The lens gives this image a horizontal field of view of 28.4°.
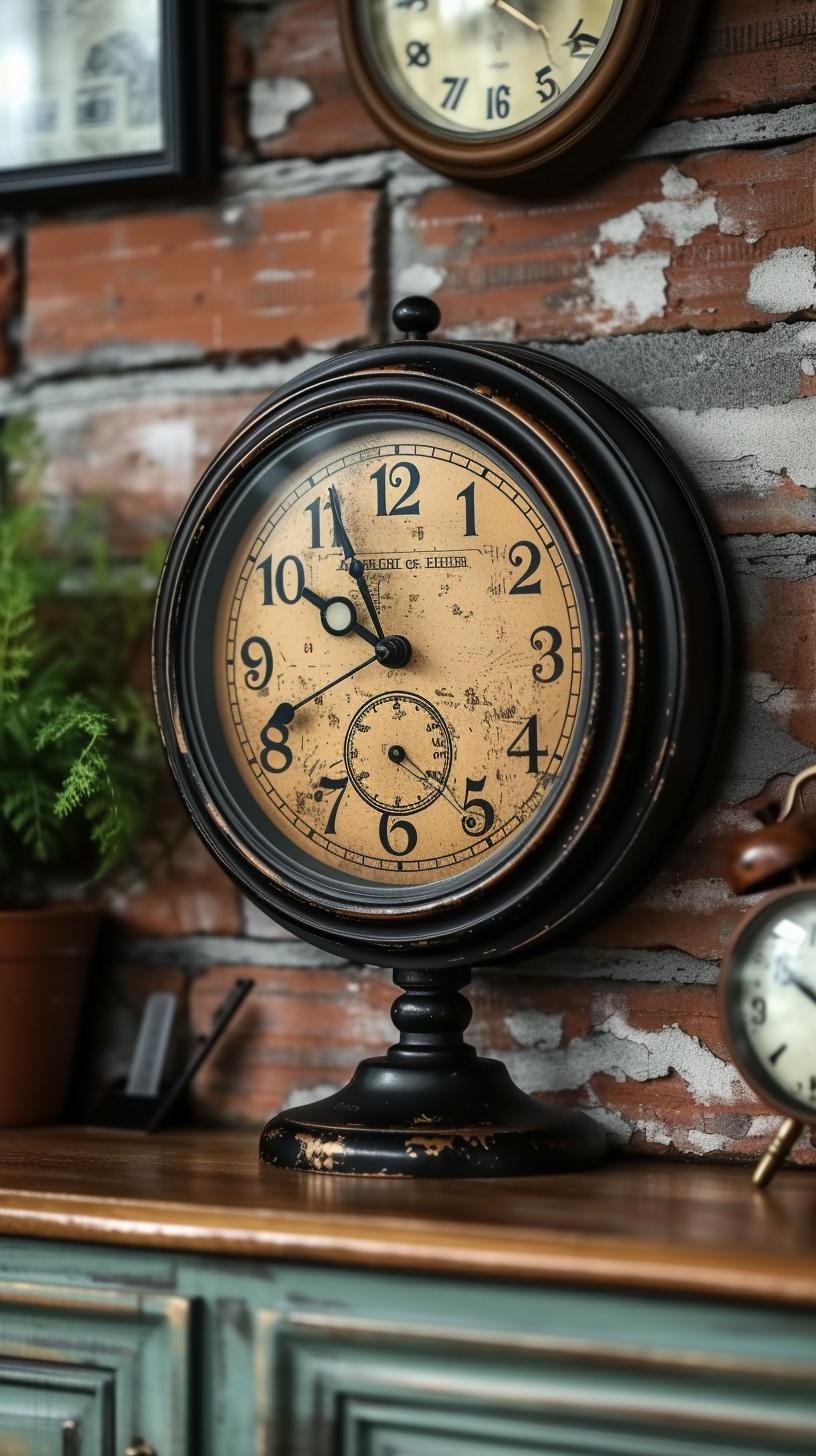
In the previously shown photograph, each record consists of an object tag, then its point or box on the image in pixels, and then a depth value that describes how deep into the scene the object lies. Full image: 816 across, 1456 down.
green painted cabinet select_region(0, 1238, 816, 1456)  1.01
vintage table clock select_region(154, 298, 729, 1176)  1.33
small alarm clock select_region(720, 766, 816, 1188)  1.21
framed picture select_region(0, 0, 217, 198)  1.73
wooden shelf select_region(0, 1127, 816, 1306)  1.01
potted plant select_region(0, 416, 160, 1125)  1.59
